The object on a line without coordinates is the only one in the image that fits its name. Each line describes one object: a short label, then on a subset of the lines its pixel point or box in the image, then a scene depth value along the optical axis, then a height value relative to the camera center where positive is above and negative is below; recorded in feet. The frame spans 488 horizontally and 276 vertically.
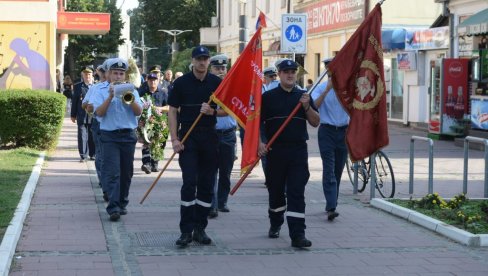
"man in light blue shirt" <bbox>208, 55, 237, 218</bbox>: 33.91 -2.98
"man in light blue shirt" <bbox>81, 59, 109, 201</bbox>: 33.47 -1.36
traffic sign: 61.67 +2.83
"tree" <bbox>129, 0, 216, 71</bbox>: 219.82 +14.11
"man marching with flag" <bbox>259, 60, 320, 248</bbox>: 27.71 -2.18
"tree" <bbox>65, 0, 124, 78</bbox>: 198.70 +6.59
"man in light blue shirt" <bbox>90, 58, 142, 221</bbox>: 32.35 -2.21
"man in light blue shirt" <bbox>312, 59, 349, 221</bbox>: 33.27 -2.60
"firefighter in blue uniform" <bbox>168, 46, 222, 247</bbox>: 27.61 -2.13
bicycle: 38.88 -4.56
